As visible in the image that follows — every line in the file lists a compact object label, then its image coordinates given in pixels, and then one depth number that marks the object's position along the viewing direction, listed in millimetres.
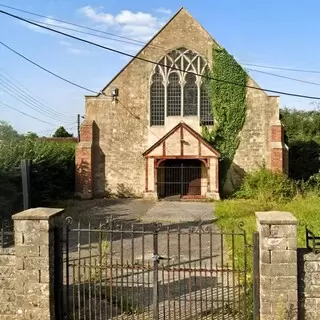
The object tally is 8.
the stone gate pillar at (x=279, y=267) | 5730
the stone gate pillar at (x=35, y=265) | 6109
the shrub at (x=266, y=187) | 21156
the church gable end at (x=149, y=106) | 24859
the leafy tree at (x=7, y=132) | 21084
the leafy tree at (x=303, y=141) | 28125
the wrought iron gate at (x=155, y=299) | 6355
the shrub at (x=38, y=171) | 15395
